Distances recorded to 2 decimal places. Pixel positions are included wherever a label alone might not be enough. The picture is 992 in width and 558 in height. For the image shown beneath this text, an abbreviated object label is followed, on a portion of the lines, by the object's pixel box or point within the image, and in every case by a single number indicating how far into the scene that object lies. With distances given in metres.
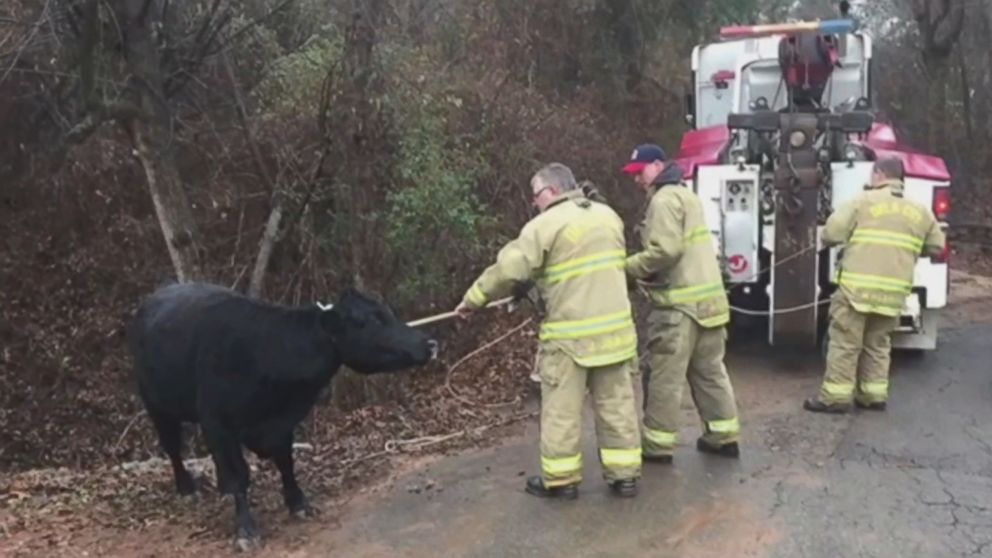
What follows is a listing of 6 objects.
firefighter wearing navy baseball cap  6.42
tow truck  8.45
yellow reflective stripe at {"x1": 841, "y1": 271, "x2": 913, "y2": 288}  7.51
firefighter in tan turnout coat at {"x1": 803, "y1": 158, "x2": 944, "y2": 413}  7.54
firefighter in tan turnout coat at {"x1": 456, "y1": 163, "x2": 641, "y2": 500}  5.84
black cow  5.58
